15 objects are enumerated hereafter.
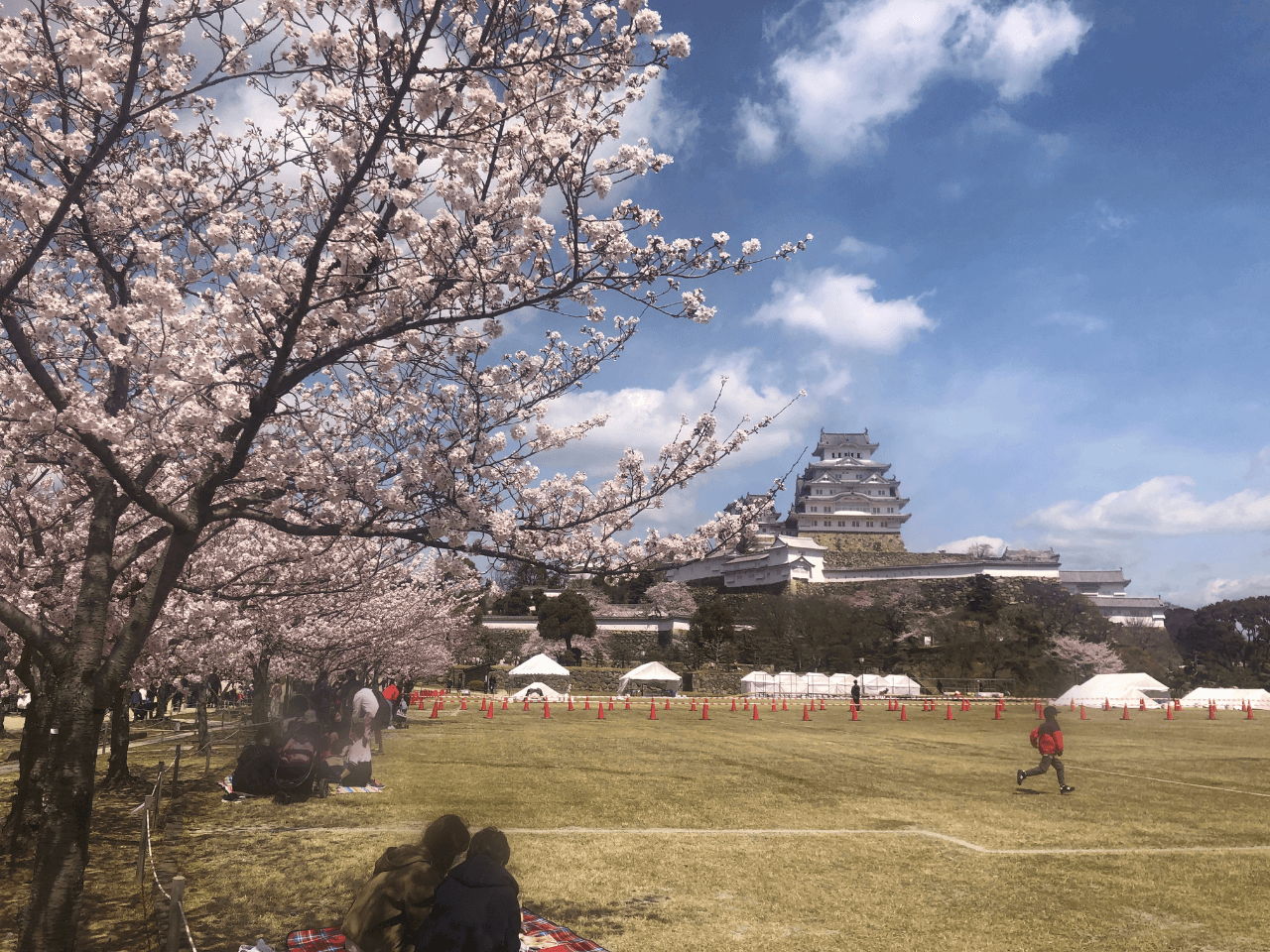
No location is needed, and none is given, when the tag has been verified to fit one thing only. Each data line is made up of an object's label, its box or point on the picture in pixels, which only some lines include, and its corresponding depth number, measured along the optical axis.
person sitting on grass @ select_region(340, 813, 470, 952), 4.84
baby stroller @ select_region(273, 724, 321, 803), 11.74
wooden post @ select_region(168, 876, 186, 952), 4.51
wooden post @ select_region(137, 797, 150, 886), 7.02
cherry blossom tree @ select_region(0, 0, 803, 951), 4.87
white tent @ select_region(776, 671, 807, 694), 56.34
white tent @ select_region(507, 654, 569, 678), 52.72
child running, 13.32
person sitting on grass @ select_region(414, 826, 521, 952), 4.42
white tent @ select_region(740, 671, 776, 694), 56.44
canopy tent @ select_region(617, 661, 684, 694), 53.68
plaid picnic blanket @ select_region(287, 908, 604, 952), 5.57
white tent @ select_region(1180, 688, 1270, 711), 45.16
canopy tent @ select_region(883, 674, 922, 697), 52.72
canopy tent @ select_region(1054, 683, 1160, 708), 43.75
